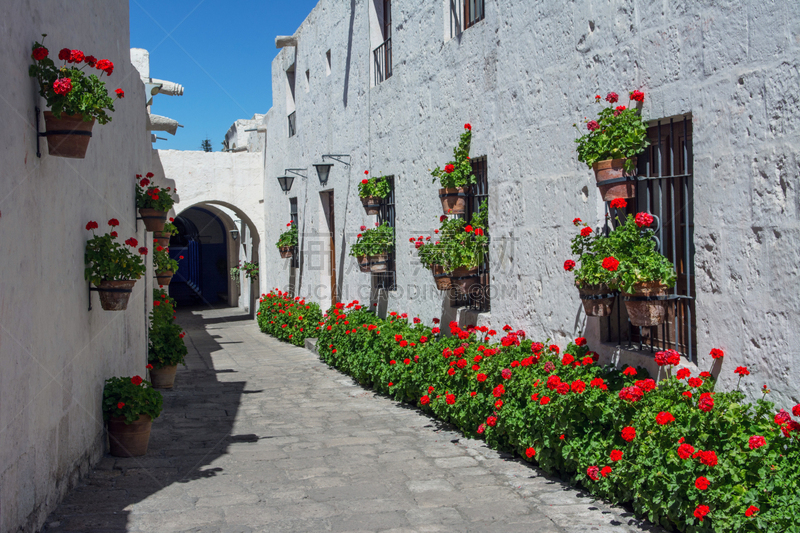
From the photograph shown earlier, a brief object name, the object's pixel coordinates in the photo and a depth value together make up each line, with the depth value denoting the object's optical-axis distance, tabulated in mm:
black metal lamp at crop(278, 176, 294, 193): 12766
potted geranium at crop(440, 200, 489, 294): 6488
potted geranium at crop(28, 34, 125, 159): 3693
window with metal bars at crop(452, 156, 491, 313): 6789
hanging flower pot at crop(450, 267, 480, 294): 6594
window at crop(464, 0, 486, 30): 6839
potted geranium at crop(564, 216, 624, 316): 4273
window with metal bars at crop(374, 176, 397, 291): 8945
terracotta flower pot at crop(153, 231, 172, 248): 9029
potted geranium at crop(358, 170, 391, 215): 8859
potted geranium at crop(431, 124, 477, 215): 6828
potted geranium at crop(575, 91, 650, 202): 4348
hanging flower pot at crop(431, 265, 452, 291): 6637
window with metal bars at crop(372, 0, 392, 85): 9008
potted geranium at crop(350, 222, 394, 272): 8703
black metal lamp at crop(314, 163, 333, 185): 10620
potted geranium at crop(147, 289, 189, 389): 8164
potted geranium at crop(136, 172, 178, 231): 7027
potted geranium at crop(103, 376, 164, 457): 5095
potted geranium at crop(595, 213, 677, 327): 4000
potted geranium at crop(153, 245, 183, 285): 9773
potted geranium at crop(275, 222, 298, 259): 13336
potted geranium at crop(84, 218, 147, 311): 4676
